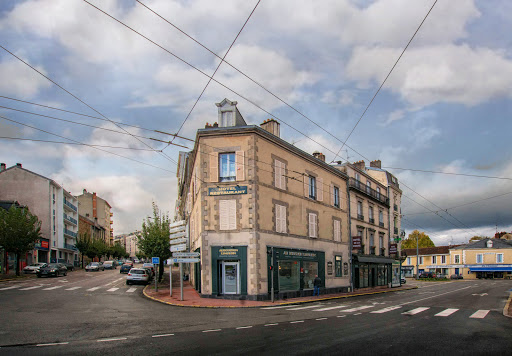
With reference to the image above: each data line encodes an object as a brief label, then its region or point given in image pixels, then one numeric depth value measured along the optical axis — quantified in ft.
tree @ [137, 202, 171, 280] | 114.32
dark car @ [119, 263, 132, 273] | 163.43
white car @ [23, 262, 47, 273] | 152.02
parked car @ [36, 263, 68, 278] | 130.58
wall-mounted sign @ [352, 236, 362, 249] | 121.49
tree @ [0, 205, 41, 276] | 132.26
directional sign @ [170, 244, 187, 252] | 77.47
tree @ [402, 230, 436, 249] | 347.97
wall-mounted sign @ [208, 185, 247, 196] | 82.28
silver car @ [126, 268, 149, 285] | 109.70
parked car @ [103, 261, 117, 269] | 215.10
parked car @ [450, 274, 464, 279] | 254.43
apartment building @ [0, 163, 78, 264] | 190.70
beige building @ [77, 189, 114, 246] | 348.45
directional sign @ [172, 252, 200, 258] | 74.57
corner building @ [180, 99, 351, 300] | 80.53
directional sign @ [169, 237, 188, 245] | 79.36
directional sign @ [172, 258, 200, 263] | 74.13
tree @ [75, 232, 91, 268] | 236.43
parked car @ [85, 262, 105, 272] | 186.55
